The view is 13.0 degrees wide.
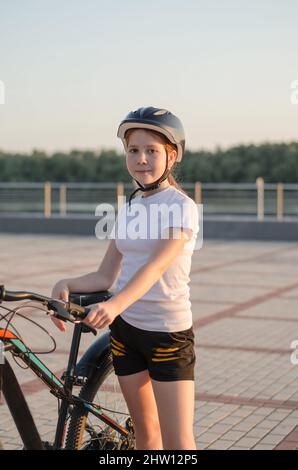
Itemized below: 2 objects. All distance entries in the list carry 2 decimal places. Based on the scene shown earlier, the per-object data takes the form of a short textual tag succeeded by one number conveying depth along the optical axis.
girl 4.62
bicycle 4.29
